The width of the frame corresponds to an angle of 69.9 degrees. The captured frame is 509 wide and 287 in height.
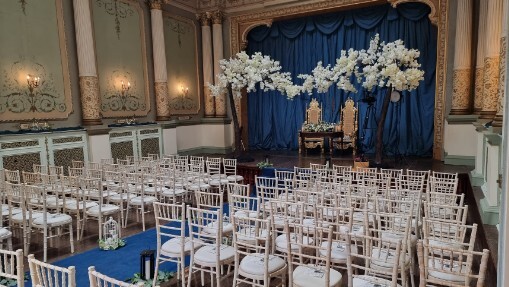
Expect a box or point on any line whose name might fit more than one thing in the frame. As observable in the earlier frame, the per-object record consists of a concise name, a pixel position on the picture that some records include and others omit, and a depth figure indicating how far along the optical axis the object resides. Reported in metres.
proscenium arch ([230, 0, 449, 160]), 9.59
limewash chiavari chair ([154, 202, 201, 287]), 3.44
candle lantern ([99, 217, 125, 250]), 4.77
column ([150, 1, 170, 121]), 10.61
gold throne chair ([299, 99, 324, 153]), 12.03
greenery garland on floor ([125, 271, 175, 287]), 3.76
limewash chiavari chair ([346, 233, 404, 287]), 2.40
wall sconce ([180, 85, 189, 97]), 11.98
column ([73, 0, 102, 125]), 8.59
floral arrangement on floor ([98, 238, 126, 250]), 4.75
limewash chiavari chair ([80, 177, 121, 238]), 4.94
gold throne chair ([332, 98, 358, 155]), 10.88
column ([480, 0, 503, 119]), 6.13
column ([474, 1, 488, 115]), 8.05
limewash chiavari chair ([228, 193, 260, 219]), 3.59
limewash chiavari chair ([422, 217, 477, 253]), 2.62
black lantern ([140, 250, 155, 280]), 3.77
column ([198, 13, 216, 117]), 12.38
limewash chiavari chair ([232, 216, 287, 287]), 2.92
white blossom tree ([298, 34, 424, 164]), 7.50
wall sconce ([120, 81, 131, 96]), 10.01
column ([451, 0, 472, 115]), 8.94
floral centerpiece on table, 10.97
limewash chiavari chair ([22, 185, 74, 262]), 4.34
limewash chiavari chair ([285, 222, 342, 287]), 2.66
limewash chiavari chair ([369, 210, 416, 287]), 2.64
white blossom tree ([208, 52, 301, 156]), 8.91
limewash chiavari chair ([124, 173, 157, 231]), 5.66
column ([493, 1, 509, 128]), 4.49
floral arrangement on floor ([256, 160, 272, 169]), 9.06
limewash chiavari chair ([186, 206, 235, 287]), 3.24
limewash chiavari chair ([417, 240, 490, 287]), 2.14
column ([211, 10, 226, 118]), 12.25
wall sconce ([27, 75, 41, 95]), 7.88
